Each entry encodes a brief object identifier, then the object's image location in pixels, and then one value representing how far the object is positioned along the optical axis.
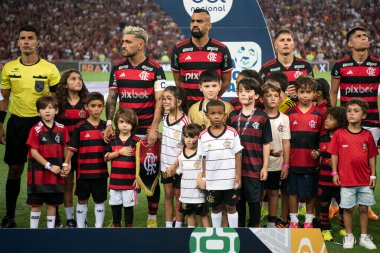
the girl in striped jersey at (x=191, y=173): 13.80
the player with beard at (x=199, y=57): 15.41
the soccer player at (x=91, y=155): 14.71
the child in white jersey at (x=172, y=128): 14.35
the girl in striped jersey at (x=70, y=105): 15.17
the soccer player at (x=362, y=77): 16.20
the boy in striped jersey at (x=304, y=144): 14.59
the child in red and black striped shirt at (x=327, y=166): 14.45
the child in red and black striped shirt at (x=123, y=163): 14.33
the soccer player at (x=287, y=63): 16.07
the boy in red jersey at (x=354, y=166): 13.81
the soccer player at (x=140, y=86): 14.89
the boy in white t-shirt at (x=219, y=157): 13.28
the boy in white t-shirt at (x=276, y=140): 14.36
